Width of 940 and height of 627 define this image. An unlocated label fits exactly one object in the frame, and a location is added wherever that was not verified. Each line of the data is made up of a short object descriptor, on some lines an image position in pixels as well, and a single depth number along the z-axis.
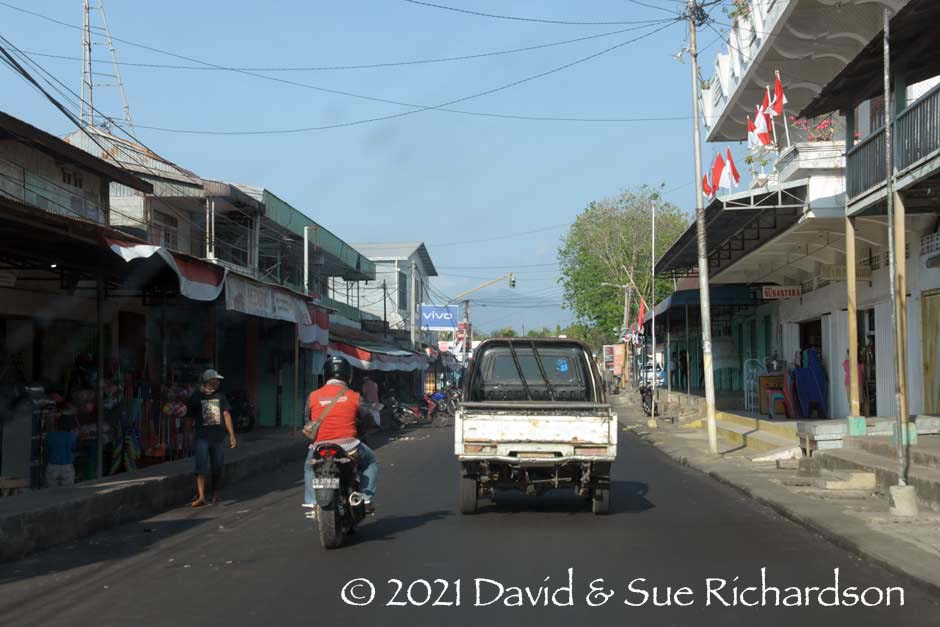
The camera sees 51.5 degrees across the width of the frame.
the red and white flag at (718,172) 21.12
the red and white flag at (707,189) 21.43
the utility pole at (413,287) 47.50
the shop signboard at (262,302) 14.98
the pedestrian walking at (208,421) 12.95
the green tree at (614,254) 63.41
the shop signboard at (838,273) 21.22
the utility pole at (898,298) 10.96
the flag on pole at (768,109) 20.88
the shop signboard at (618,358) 74.50
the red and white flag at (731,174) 20.95
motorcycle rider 9.83
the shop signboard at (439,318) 54.25
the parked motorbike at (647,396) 36.00
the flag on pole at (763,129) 21.25
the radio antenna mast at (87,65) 24.33
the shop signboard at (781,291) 25.84
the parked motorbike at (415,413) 33.91
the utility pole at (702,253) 20.47
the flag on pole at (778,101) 19.97
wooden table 26.18
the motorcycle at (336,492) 9.15
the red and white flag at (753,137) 21.75
